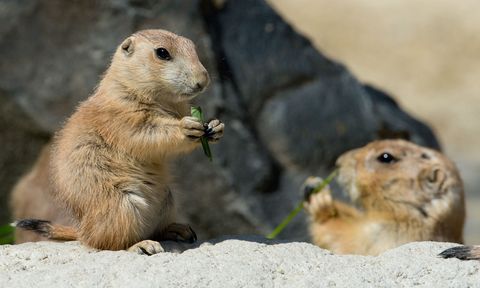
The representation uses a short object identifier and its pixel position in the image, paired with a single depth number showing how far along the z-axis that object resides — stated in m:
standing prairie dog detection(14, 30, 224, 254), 12.08
